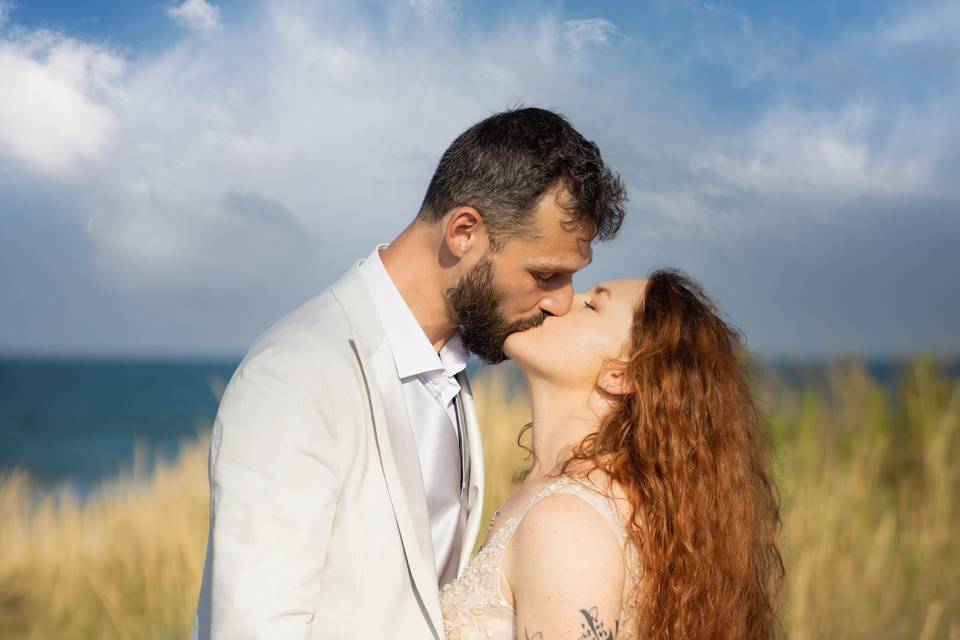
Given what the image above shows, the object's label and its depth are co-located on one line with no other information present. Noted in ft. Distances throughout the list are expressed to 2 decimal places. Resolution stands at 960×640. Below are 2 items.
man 7.47
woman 8.45
